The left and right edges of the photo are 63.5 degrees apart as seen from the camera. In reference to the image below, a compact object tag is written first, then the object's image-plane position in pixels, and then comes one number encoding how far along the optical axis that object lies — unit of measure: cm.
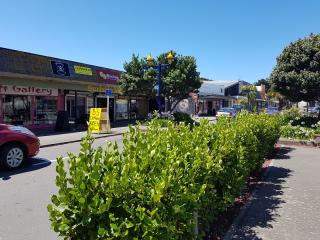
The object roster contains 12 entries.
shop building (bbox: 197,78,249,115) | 4248
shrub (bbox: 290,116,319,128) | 1547
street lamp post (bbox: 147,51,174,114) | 1555
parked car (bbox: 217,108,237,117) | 3129
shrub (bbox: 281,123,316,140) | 1193
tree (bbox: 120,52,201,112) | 2088
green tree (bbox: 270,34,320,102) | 1567
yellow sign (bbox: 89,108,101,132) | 1541
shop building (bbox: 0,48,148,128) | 1499
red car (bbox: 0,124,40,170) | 698
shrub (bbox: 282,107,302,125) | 1623
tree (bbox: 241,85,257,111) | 4786
